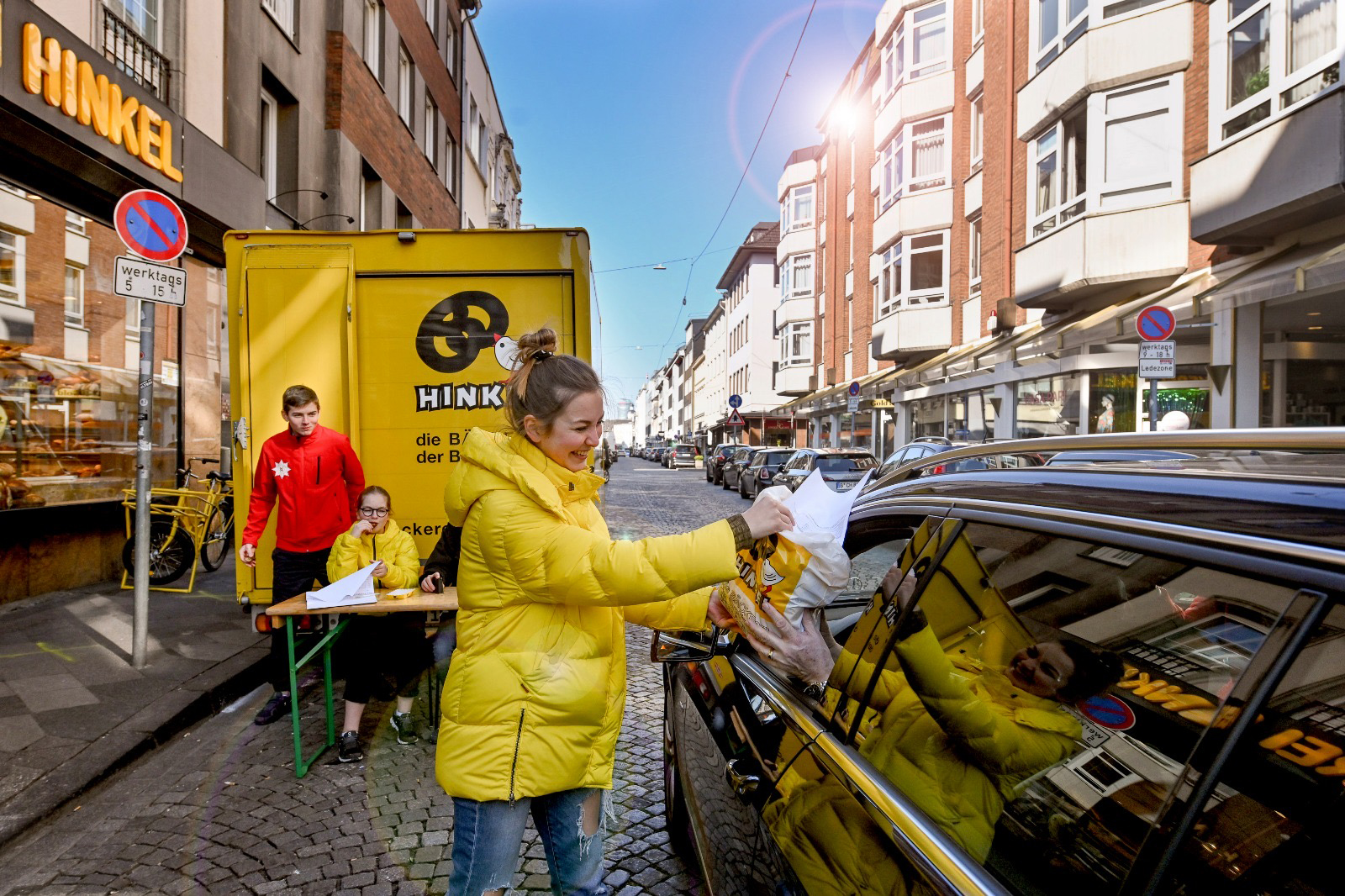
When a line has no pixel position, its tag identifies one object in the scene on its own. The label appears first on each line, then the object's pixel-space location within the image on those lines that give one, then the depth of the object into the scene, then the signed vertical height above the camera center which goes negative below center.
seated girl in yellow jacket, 4.22 -1.03
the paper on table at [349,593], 3.88 -0.77
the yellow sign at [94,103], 6.43 +3.02
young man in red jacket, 4.63 -0.38
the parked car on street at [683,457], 50.75 -1.07
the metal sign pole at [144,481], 5.27 -0.29
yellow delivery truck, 5.24 +0.74
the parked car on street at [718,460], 30.38 -0.75
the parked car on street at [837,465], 16.11 -0.50
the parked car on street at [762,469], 21.78 -0.79
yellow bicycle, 7.80 -0.93
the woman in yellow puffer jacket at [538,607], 1.78 -0.40
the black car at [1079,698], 0.94 -0.41
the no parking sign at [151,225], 5.28 +1.46
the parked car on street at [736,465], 25.86 -0.83
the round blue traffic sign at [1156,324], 9.71 +1.46
